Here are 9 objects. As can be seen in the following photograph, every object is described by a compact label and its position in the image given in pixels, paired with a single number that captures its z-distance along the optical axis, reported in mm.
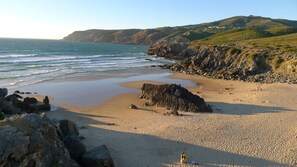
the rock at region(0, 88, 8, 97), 19388
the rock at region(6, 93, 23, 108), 19551
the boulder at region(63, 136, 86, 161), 11355
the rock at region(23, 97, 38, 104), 20335
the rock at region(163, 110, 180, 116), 18462
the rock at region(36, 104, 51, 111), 19715
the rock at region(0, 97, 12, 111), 17210
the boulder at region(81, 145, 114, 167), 10796
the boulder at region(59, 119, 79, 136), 13210
